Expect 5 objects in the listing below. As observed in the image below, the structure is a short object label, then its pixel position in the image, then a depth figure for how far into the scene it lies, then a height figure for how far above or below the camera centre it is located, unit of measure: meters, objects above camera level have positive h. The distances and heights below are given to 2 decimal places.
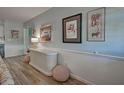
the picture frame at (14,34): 5.23 +0.55
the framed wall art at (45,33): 3.19 +0.40
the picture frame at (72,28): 2.17 +0.40
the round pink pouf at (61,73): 2.14 -0.79
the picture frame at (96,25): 1.72 +0.38
